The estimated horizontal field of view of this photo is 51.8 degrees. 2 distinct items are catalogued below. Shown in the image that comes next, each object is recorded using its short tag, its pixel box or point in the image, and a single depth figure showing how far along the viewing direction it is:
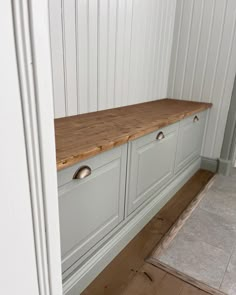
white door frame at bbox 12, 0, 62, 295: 0.42
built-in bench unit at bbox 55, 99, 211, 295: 1.09
